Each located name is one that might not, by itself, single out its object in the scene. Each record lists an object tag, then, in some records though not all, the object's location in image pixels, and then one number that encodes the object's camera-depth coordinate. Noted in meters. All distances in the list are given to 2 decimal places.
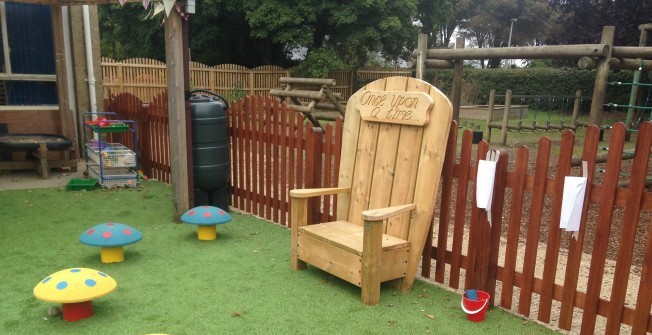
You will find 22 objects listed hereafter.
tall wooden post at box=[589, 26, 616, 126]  7.76
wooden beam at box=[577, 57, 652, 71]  7.93
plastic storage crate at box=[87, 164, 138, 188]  7.68
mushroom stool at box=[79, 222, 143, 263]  4.40
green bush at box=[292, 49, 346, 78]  22.48
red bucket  3.59
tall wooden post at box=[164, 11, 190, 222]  5.58
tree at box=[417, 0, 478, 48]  29.92
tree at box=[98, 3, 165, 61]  23.96
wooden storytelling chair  3.90
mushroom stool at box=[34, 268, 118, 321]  3.26
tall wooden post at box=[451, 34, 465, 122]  10.29
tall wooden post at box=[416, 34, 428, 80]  9.63
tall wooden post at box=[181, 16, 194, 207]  5.75
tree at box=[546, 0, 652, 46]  22.83
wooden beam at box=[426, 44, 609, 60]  7.71
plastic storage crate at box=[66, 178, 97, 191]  7.46
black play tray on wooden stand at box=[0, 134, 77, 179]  7.98
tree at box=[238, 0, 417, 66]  21.52
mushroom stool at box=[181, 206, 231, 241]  5.16
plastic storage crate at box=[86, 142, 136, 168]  7.69
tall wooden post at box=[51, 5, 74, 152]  8.75
